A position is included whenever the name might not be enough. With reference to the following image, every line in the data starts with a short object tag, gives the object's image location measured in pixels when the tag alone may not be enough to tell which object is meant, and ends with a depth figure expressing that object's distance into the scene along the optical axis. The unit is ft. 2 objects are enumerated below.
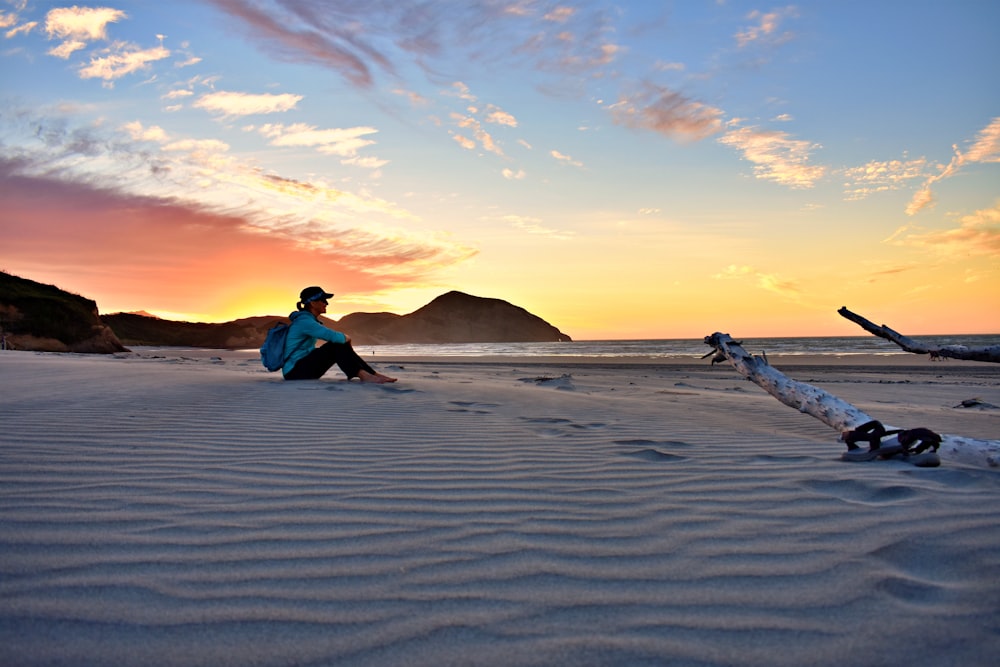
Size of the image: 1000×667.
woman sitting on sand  25.45
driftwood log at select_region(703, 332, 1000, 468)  11.45
